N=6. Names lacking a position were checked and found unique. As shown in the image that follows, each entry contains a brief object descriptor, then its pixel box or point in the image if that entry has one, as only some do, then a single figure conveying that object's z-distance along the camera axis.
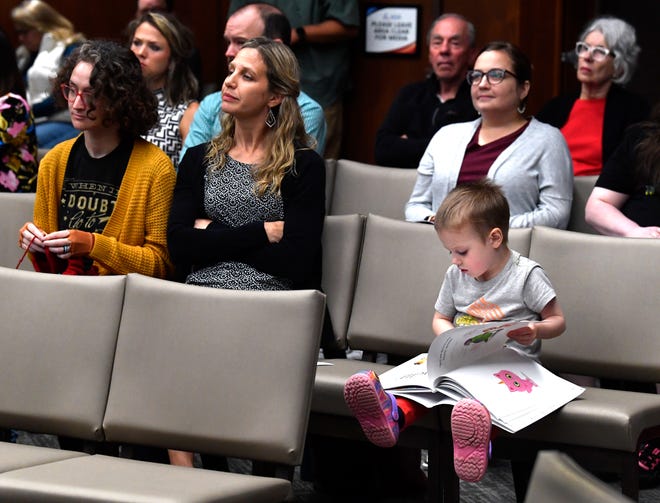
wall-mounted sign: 12.01
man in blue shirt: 8.02
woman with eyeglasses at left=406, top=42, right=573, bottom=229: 7.45
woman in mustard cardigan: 6.77
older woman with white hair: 8.91
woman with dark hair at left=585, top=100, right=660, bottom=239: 7.26
